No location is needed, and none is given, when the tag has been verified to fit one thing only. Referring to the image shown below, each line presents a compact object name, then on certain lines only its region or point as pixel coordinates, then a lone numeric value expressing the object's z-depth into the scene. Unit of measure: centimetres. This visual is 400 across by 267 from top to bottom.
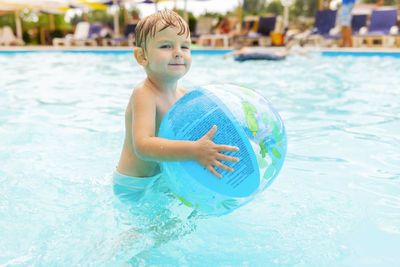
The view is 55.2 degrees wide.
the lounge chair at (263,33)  1827
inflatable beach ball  172
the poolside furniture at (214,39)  1977
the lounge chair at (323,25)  1689
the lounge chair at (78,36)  2248
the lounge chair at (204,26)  2238
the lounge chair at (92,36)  2231
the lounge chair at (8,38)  2310
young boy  167
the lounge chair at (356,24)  1634
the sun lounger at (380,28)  1554
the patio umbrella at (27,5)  2114
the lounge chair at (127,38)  2089
